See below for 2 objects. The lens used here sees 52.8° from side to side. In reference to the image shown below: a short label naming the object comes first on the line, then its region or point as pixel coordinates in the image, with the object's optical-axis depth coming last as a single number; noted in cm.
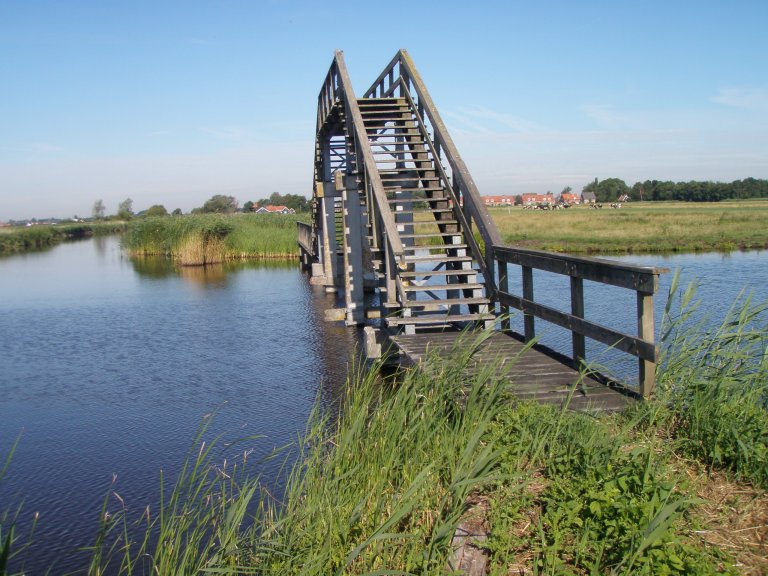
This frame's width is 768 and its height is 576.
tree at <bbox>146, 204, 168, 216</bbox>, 9275
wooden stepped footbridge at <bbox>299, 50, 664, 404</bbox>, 654
